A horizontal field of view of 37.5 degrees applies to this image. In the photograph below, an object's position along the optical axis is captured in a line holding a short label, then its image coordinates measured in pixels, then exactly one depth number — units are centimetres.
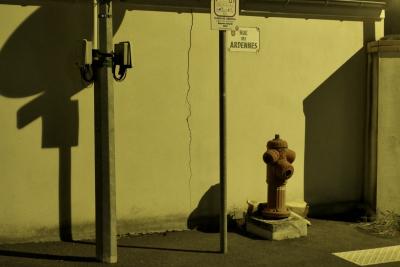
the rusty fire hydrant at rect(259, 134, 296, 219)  758
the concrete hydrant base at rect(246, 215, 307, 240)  746
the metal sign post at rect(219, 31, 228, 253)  659
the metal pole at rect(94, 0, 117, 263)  627
